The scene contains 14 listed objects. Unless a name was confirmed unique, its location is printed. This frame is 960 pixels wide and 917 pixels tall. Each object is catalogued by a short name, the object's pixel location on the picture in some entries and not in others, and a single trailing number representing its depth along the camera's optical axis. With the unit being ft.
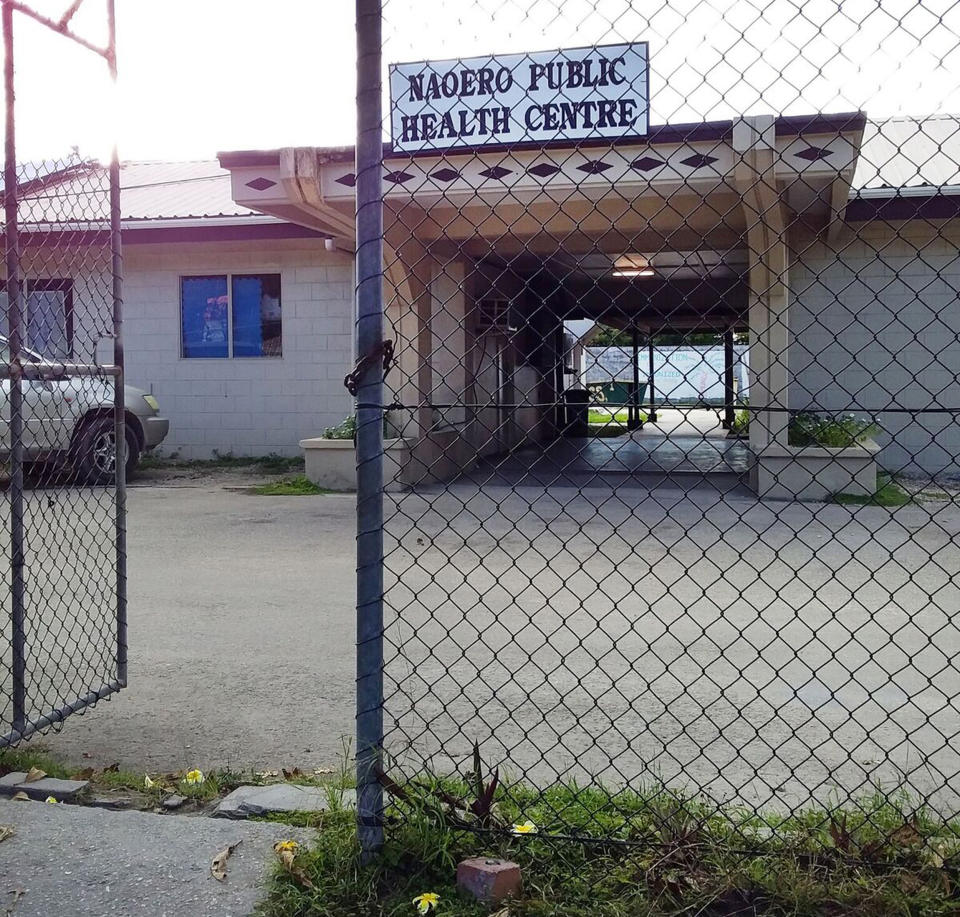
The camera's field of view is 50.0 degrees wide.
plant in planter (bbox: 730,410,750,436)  57.88
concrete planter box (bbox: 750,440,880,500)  34.27
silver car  33.81
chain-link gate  12.26
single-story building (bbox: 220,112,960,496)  29.58
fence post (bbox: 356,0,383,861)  8.82
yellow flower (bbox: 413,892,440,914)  8.36
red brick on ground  8.51
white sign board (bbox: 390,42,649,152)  19.99
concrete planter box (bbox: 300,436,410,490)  38.42
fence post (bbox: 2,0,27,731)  12.19
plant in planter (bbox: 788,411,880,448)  35.45
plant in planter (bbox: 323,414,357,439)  39.17
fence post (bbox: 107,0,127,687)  13.28
